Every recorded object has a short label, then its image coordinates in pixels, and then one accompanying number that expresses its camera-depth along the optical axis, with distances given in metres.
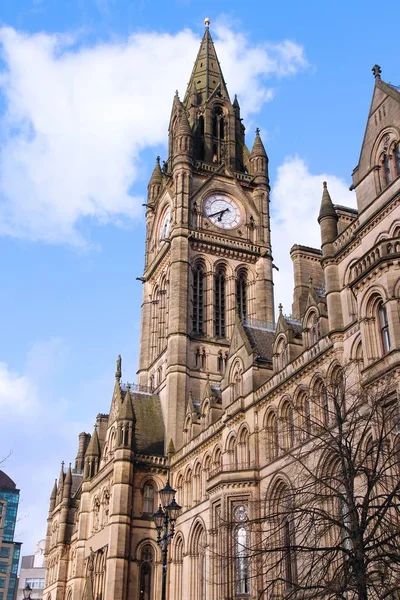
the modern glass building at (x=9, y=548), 135.00
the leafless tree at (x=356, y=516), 17.03
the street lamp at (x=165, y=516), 24.30
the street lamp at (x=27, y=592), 51.17
